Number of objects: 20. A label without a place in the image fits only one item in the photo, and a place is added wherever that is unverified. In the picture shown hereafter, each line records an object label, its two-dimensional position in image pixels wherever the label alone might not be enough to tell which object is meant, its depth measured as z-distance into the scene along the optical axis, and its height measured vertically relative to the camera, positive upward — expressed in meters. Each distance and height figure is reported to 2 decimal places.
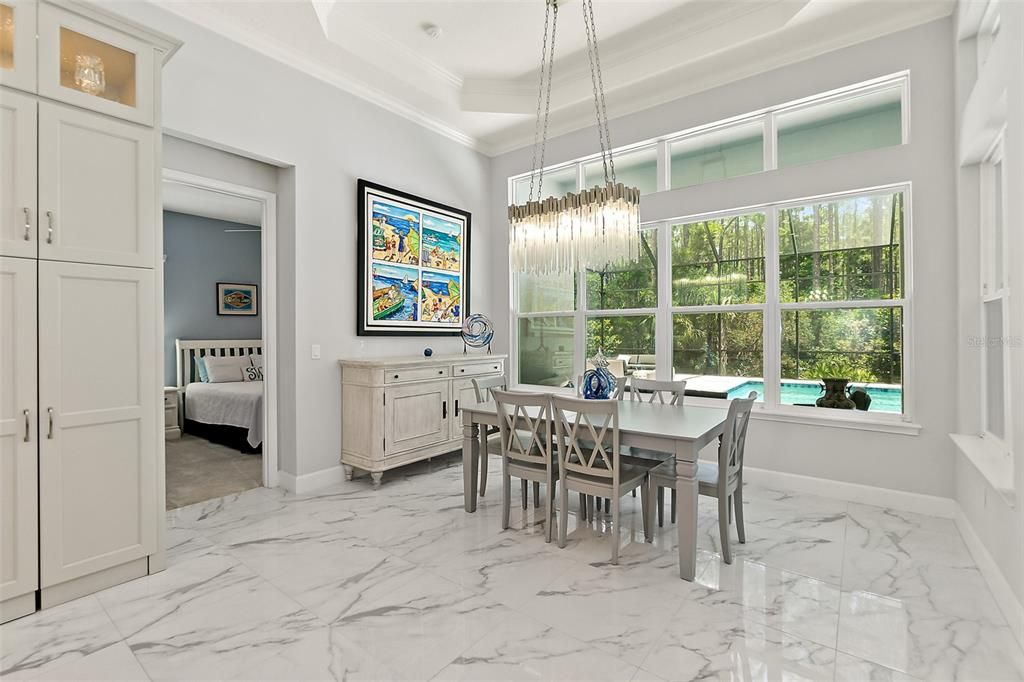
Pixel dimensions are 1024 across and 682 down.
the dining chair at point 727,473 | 2.54 -0.75
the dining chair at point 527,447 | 2.87 -0.63
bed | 4.90 -0.66
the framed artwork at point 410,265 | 4.34 +0.78
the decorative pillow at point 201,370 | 6.05 -0.31
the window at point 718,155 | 4.07 +1.65
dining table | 2.43 -0.49
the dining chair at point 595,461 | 2.58 -0.66
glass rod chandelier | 2.99 +0.73
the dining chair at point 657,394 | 3.12 -0.39
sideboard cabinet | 3.90 -0.58
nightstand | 5.64 -0.80
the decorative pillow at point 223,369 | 6.03 -0.29
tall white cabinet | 2.10 +0.21
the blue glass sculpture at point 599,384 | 3.31 -0.28
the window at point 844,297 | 3.53 +0.35
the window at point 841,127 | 3.51 +1.64
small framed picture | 6.68 +0.64
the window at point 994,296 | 2.67 +0.25
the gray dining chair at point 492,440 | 3.49 -0.74
